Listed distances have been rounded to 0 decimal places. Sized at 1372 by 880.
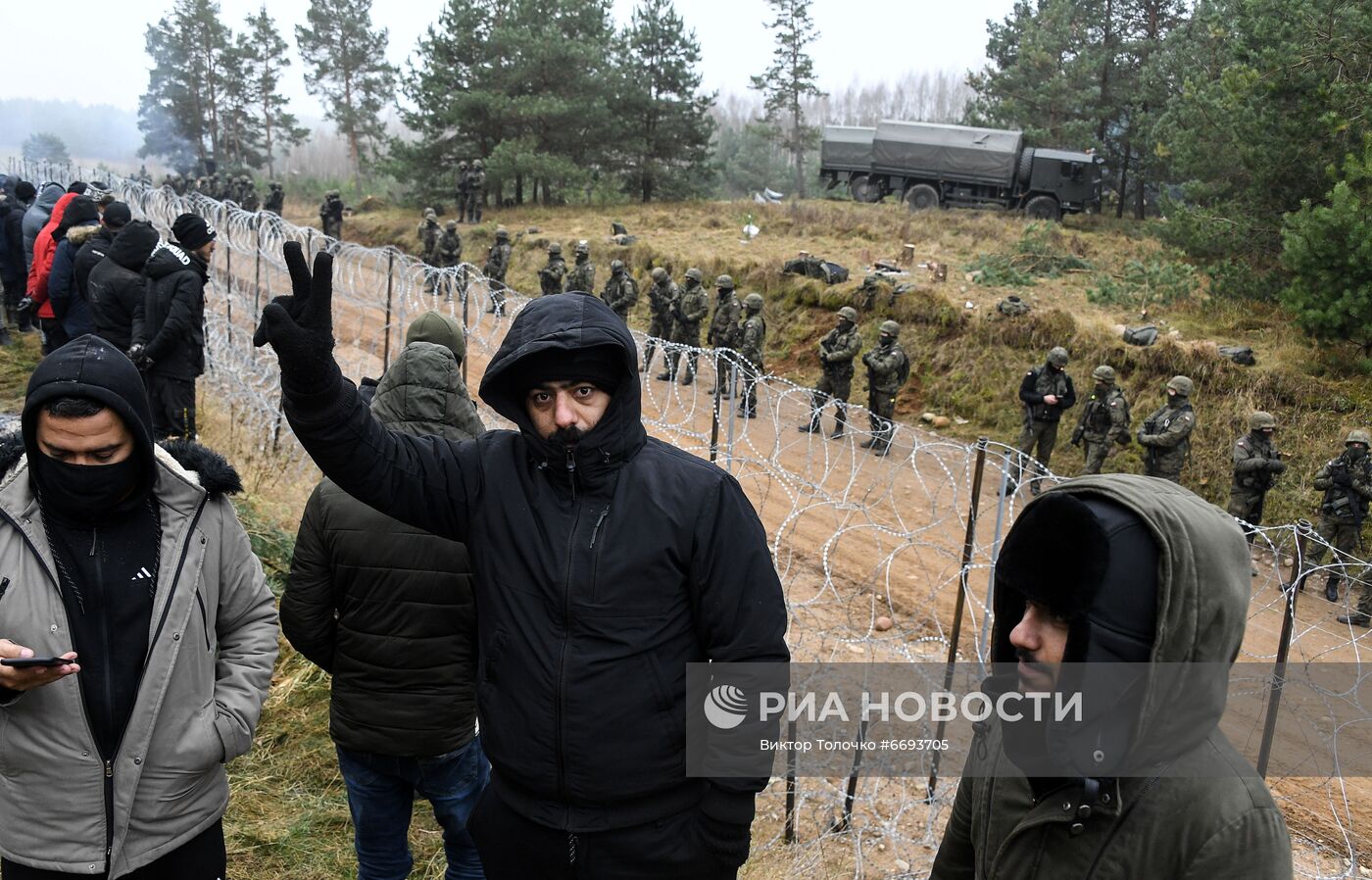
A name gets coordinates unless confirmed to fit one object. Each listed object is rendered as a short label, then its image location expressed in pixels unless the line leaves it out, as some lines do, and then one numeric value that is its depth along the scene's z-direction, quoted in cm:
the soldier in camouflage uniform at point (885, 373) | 1073
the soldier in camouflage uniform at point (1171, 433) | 886
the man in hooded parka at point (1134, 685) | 135
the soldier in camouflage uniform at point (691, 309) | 1298
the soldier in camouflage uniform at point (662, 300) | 1389
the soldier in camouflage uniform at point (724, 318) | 1263
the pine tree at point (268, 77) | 3775
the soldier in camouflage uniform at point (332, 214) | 2147
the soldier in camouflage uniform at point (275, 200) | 2433
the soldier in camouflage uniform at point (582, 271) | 1465
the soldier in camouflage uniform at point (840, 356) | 1109
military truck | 2208
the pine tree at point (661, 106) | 2608
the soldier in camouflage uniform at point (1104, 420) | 967
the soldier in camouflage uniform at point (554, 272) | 1483
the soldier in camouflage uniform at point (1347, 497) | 784
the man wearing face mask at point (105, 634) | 220
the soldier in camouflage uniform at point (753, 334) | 1204
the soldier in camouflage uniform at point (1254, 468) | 845
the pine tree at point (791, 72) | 3369
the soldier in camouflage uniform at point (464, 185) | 2297
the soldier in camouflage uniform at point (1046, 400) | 995
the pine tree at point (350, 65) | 3500
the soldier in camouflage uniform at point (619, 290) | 1370
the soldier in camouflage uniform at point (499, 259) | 1642
